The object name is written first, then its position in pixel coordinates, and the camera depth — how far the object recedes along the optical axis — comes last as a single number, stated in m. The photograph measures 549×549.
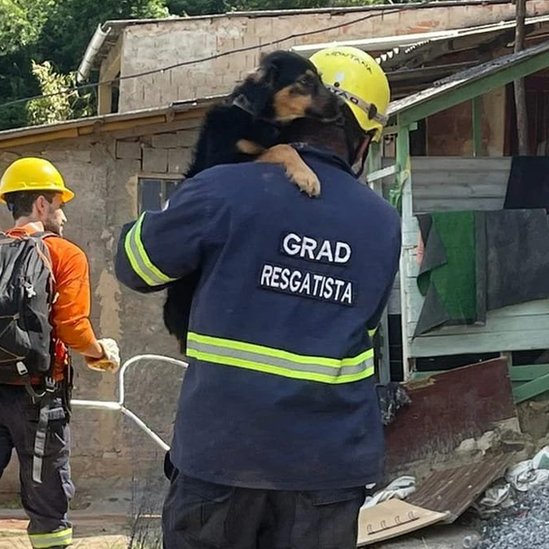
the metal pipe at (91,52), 13.73
